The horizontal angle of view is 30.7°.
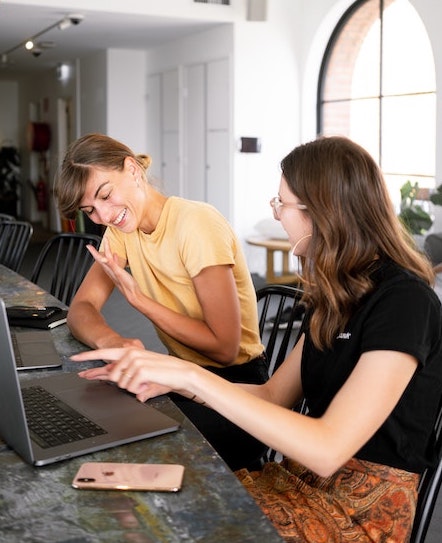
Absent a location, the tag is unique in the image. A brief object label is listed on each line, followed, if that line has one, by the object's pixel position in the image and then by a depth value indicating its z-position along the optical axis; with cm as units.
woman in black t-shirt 131
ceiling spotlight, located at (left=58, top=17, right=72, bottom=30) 749
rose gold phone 118
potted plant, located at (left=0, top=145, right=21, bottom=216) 1490
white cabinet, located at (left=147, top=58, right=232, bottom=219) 804
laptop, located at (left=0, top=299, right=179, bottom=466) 120
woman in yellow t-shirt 211
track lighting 735
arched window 681
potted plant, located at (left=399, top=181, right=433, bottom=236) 606
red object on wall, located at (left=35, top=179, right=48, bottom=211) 1367
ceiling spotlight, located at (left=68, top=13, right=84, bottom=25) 730
